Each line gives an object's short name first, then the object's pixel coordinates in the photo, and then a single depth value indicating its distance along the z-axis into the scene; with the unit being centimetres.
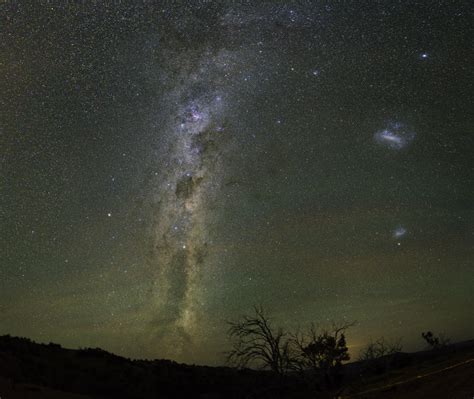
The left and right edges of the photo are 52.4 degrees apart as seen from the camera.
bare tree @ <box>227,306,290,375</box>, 2430
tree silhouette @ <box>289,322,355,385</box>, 2620
